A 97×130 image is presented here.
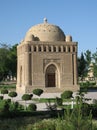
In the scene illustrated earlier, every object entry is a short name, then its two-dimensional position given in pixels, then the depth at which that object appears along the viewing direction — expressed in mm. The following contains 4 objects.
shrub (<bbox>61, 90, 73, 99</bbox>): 22192
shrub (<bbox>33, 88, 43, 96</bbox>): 23877
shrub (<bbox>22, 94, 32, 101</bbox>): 20453
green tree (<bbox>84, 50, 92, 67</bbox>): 59956
